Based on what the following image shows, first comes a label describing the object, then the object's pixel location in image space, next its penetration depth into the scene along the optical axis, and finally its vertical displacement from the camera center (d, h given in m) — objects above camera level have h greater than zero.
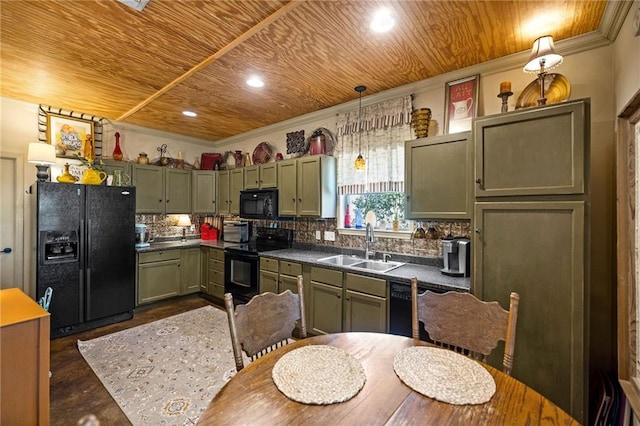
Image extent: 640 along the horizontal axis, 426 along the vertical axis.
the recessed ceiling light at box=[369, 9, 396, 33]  1.88 +1.29
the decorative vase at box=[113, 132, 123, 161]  4.19 +0.85
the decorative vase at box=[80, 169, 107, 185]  3.54 +0.42
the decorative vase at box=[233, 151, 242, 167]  4.84 +0.92
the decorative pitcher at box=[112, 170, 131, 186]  3.90 +0.46
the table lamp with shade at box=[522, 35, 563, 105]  1.95 +1.07
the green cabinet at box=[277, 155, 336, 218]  3.52 +0.33
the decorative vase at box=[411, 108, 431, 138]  2.73 +0.86
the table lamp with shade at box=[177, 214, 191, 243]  5.09 -0.18
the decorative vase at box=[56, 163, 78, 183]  3.40 +0.40
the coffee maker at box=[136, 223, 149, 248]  4.20 -0.34
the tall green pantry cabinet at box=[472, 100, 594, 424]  1.72 -0.15
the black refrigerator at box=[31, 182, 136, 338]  3.18 -0.48
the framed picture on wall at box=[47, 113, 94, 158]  3.81 +1.05
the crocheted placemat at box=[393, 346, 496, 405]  1.00 -0.63
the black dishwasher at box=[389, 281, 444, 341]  2.38 -0.81
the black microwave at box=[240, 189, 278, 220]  3.99 +0.12
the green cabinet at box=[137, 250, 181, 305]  4.01 -0.92
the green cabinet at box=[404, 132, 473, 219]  2.40 +0.31
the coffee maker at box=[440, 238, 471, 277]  2.39 -0.37
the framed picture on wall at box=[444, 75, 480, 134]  2.60 +1.00
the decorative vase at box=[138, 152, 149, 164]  4.45 +0.82
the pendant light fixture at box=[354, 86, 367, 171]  2.96 +0.53
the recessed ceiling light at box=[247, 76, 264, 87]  2.84 +1.31
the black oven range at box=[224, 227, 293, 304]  3.71 -0.66
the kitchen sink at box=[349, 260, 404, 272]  2.94 -0.55
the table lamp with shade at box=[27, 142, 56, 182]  3.30 +0.63
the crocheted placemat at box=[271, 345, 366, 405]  1.01 -0.63
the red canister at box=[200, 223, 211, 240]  5.18 -0.36
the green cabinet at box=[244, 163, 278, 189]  4.07 +0.53
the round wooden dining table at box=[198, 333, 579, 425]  0.89 -0.64
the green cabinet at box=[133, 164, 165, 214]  4.30 +0.37
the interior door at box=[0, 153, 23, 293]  3.50 -0.13
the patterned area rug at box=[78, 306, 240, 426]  2.12 -1.41
